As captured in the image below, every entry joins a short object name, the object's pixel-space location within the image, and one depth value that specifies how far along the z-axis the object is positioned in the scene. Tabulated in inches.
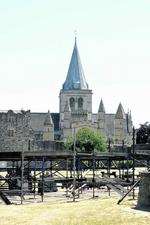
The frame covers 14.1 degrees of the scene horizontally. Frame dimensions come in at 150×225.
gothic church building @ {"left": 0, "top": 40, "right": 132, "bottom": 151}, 5580.7
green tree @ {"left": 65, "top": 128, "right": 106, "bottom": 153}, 4096.0
